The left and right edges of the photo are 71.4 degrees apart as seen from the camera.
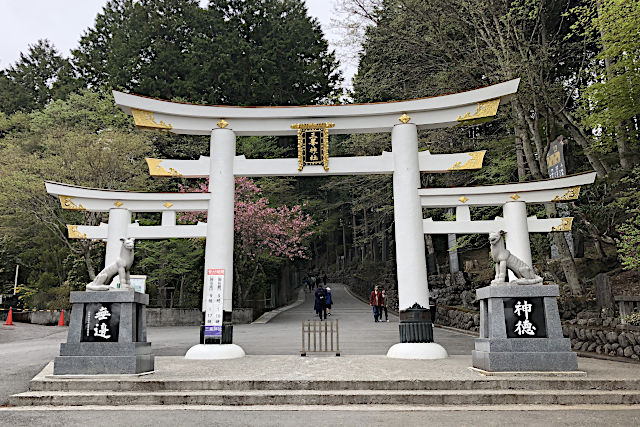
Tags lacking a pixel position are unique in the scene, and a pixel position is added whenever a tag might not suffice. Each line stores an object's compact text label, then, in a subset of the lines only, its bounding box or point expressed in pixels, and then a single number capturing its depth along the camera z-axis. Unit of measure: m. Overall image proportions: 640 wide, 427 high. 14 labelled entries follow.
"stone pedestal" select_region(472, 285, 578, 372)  7.18
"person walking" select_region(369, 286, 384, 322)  19.36
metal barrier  9.98
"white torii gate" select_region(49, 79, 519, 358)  10.26
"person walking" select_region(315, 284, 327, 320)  19.16
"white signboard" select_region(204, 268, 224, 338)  9.81
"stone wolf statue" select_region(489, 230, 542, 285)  7.77
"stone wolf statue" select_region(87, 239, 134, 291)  8.07
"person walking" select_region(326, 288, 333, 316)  20.61
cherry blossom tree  20.67
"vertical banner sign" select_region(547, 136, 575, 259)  12.57
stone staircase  6.34
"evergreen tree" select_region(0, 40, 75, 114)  34.91
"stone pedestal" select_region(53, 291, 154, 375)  7.42
